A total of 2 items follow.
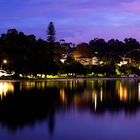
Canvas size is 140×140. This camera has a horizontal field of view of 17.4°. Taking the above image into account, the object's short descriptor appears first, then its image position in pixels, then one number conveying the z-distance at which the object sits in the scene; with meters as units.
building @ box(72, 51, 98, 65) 164.05
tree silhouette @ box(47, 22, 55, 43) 122.25
